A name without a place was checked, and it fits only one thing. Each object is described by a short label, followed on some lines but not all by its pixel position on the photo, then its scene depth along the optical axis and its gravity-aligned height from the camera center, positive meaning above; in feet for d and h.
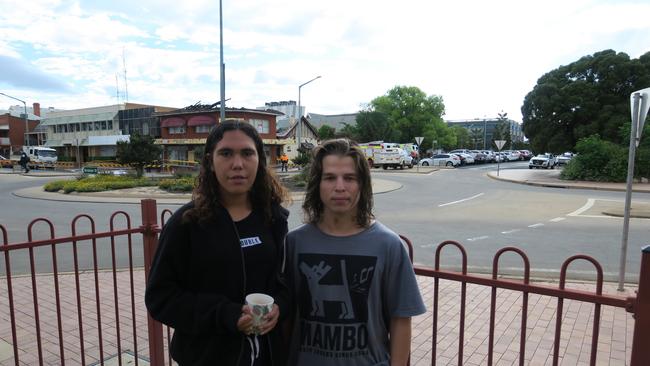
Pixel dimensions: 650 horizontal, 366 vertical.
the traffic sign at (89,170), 80.66 -5.80
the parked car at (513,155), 201.28 -5.81
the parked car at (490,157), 174.70 -5.90
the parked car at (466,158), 153.38 -5.58
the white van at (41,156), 140.36 -5.56
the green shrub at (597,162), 77.15 -3.46
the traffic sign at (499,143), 91.48 +0.11
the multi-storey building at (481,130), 364.79 +13.66
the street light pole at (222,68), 60.13 +10.79
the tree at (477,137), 359.23 +5.61
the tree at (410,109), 213.87 +17.84
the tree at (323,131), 206.28 +5.88
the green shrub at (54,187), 64.95 -7.40
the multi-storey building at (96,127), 162.71 +5.82
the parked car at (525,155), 213.11 -5.92
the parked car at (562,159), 144.95 -5.30
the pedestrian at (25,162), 115.39 -6.13
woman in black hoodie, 5.52 -1.71
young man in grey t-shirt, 5.80 -1.98
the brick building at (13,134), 207.92 +3.15
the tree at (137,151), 77.66 -1.91
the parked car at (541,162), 129.18 -5.79
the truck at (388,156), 127.13 -4.09
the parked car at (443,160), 142.92 -6.16
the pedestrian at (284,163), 111.43 -5.85
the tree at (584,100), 91.86 +10.28
